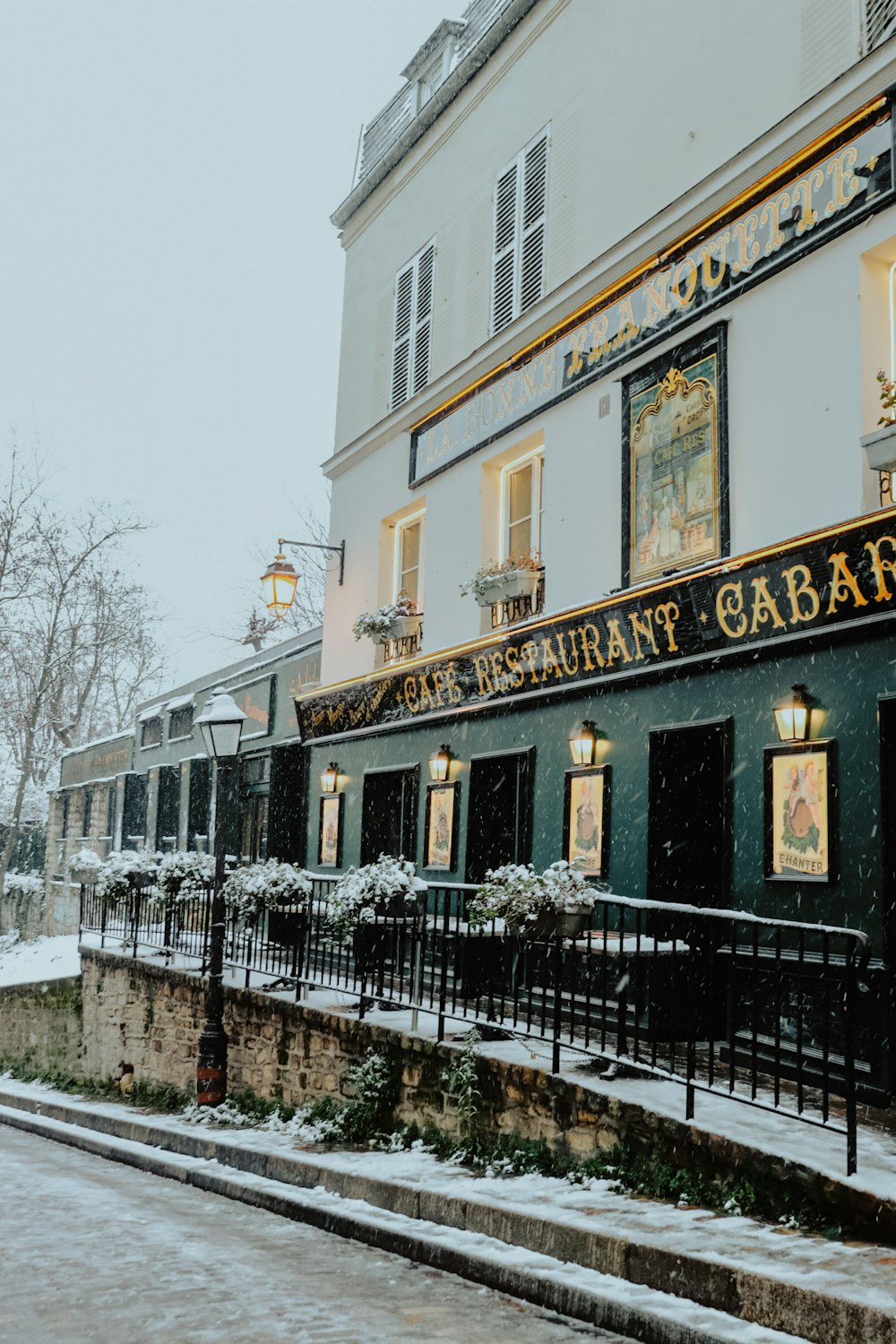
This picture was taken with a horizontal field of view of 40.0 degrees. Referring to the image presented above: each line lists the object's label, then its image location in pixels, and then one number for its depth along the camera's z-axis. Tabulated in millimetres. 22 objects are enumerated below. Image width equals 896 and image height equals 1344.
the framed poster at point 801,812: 7992
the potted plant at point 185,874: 13977
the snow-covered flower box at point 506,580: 12109
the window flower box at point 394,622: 14648
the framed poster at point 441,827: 12906
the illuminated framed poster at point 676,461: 9688
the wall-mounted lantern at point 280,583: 16312
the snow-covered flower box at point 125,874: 15508
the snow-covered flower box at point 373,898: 9398
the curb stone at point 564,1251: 4457
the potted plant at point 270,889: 11141
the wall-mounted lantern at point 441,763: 13109
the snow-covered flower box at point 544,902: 7500
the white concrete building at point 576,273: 8711
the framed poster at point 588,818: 10398
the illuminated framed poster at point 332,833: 15523
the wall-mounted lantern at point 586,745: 10555
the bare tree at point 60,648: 28438
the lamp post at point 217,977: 10750
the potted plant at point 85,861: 17578
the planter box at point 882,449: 7664
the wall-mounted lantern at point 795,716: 8203
